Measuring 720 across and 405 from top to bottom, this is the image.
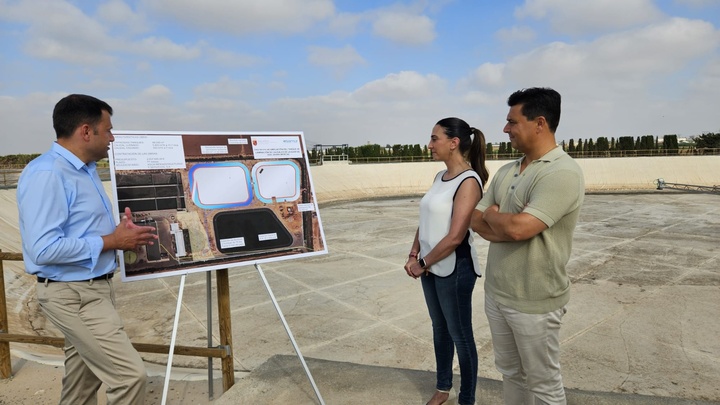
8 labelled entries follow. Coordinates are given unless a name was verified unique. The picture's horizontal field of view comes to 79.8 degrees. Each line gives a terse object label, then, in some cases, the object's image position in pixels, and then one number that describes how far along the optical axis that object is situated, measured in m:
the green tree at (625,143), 40.28
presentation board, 2.69
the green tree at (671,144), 39.03
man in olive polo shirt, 1.97
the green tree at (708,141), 40.78
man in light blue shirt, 2.06
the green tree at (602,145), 40.84
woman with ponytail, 2.56
